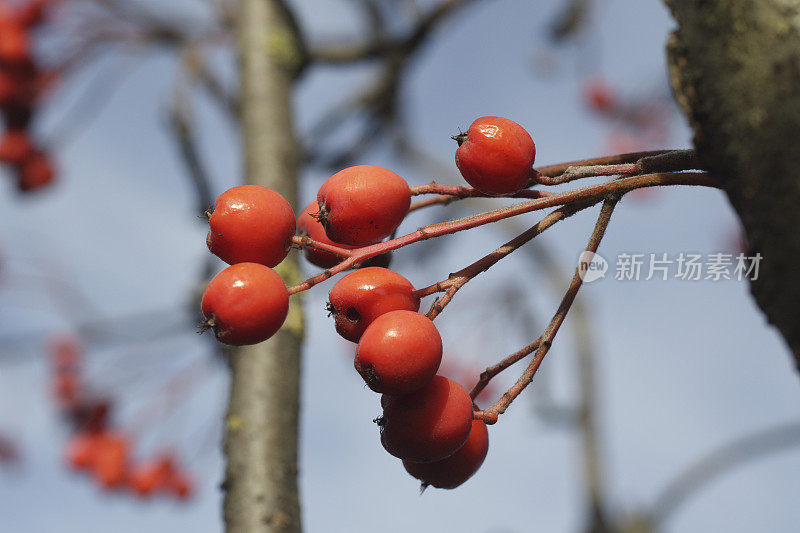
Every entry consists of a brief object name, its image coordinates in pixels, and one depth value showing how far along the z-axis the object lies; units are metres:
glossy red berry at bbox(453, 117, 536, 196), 0.40
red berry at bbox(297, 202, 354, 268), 0.42
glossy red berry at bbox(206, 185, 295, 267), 0.40
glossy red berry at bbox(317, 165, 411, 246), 0.40
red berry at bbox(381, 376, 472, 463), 0.40
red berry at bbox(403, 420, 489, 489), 0.41
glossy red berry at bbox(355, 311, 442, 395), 0.40
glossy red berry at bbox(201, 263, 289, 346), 0.40
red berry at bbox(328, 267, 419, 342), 0.40
